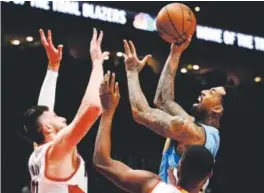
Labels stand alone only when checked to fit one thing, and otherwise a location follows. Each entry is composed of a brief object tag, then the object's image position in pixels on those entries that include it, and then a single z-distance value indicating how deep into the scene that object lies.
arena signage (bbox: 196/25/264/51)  11.39
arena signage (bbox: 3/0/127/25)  9.46
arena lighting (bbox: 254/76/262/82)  13.63
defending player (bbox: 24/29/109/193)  3.29
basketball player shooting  3.65
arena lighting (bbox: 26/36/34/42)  11.26
